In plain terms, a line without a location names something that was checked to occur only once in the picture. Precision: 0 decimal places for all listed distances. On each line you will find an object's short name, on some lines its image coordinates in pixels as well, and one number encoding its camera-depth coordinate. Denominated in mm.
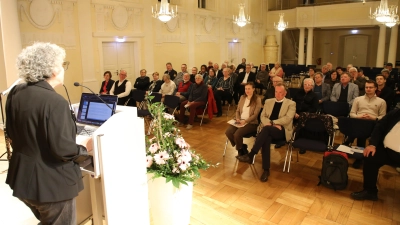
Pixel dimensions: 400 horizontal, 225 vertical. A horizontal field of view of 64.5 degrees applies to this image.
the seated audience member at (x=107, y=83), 7523
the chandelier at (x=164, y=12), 7480
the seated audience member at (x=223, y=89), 8195
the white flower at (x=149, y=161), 2705
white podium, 2061
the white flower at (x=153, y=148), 2770
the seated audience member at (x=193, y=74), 8983
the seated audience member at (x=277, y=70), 9792
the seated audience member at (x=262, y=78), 9844
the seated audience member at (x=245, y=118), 4750
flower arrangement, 2686
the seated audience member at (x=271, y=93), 6047
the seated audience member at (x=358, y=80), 6966
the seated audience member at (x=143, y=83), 8297
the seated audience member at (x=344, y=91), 6031
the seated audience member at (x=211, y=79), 8703
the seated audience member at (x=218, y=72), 9972
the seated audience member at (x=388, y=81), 7260
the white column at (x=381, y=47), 12945
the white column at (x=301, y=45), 15176
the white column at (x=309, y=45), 14691
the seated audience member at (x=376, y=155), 3564
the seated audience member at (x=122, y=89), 7207
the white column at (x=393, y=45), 12634
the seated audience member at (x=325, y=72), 8388
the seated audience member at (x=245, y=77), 9125
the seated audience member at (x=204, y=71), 9548
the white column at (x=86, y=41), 8320
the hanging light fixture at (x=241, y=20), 10473
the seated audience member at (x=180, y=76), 9355
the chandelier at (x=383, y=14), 8188
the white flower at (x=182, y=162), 2666
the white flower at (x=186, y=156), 2684
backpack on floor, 3826
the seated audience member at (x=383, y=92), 5895
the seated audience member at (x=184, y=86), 7773
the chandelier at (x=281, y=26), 12606
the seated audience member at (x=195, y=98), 6938
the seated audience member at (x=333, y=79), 7477
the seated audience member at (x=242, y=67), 10855
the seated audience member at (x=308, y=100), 5453
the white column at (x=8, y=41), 6379
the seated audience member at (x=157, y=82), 8194
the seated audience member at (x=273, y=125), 4309
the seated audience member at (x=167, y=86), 7617
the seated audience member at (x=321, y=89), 6531
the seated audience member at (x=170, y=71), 9828
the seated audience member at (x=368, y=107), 4773
